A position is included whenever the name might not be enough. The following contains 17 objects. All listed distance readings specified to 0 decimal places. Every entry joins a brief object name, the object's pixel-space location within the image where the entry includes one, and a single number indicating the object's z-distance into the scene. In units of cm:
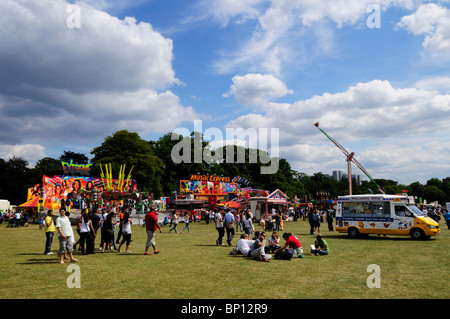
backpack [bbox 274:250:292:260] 1268
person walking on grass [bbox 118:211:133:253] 1423
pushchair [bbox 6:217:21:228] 3281
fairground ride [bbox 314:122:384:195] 6869
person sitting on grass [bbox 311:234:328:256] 1395
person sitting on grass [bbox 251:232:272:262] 1240
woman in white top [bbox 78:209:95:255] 1334
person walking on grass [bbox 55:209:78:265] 1133
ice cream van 1898
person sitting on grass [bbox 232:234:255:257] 1363
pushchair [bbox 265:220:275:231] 2734
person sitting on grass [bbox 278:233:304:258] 1299
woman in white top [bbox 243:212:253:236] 1879
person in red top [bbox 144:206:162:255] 1355
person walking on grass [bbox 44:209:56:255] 1287
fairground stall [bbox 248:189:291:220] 4213
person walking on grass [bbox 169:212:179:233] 2599
